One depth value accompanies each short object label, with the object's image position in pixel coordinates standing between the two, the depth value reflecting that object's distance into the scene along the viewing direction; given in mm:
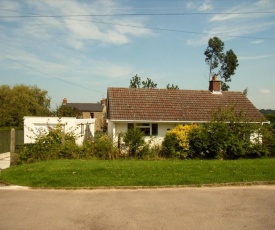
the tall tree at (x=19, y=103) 31247
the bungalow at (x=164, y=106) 20812
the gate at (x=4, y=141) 22647
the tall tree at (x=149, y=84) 55188
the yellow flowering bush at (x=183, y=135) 16516
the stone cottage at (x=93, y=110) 65125
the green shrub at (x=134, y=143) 16406
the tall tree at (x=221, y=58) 55031
